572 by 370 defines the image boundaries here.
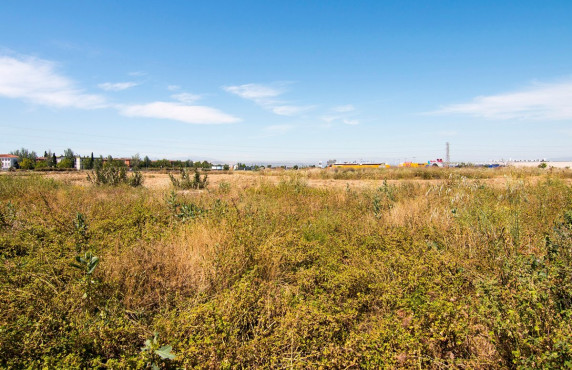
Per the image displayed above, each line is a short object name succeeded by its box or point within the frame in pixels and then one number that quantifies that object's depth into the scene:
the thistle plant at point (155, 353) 2.19
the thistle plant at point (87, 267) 3.09
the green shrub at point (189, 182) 14.18
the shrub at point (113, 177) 14.23
